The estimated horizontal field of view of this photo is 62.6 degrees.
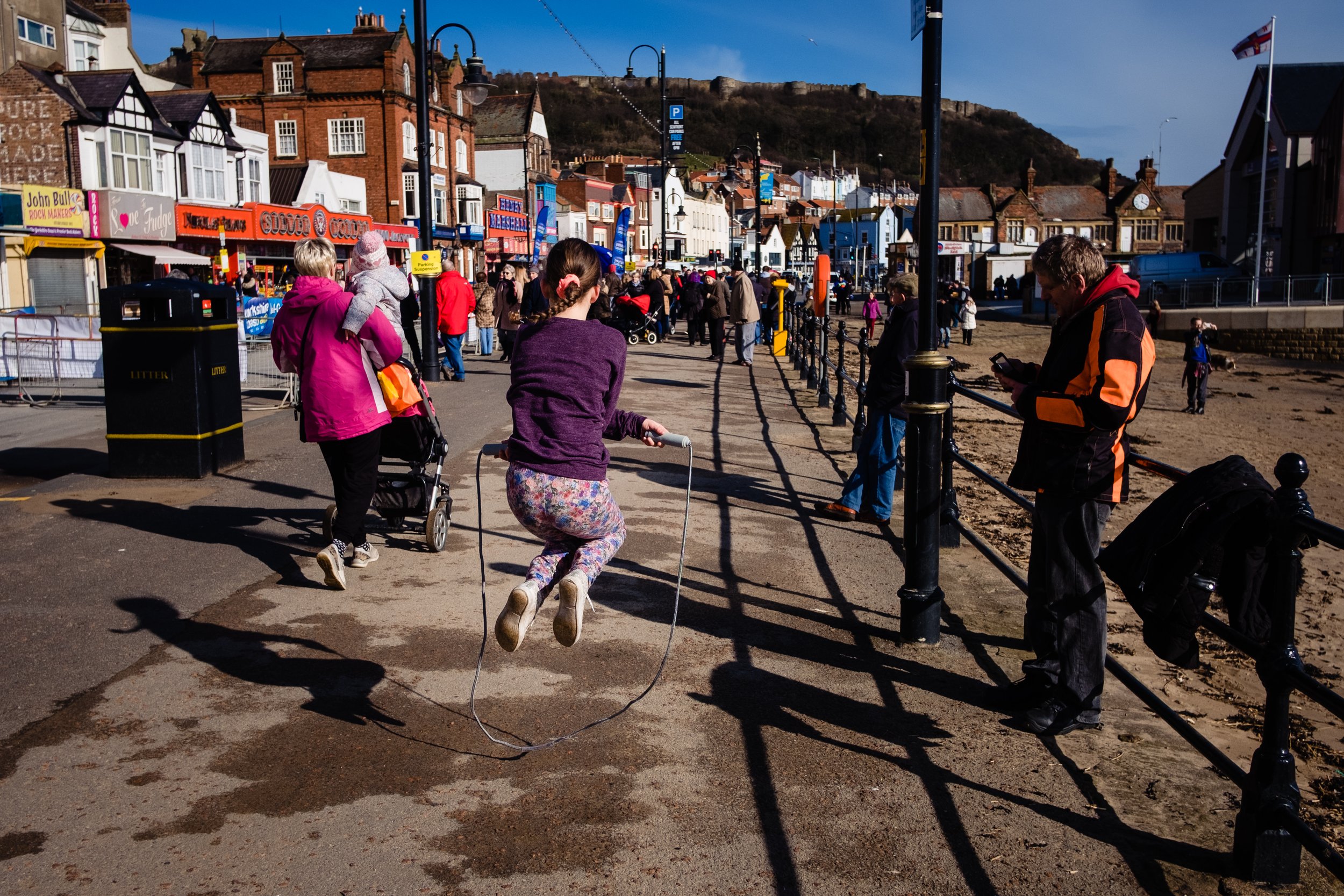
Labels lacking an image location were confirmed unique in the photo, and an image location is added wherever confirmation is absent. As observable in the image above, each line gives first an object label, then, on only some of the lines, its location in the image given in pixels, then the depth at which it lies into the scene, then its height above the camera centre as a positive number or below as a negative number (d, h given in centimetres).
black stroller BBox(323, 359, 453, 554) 693 -107
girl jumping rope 397 -37
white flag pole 4072 +540
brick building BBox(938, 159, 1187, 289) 10362 +884
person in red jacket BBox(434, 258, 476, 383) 1677 +7
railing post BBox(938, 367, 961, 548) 663 -111
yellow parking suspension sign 1638 +71
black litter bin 853 -47
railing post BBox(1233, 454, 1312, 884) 314 -129
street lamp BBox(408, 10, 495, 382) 1666 +175
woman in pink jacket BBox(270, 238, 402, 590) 608 -37
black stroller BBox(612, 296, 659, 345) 2748 -17
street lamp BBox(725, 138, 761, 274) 3941 +540
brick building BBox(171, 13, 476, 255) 5159 +1003
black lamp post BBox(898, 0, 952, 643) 529 -66
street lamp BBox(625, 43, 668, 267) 3206 +612
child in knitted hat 602 +16
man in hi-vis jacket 402 -54
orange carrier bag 633 -44
